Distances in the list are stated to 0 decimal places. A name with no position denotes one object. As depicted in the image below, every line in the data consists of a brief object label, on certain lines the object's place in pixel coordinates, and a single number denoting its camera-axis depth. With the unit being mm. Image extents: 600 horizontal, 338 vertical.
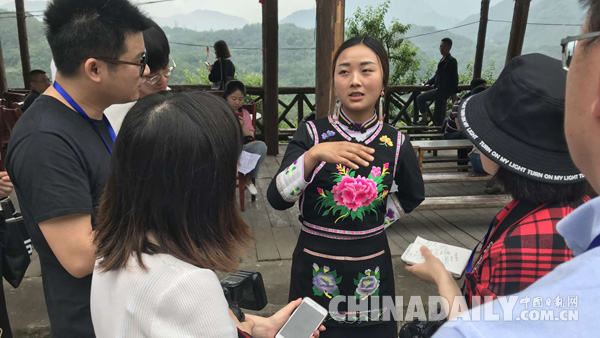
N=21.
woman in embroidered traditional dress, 1695
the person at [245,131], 4688
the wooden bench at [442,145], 4642
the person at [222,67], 7004
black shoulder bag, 1747
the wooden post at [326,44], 3807
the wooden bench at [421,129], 7732
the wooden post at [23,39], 8841
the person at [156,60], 1869
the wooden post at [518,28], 8516
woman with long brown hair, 767
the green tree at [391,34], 16172
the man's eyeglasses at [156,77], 1889
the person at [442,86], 8445
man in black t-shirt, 1105
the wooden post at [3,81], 7828
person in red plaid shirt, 1008
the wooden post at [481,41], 10328
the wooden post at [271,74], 6395
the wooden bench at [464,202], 3951
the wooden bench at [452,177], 4324
